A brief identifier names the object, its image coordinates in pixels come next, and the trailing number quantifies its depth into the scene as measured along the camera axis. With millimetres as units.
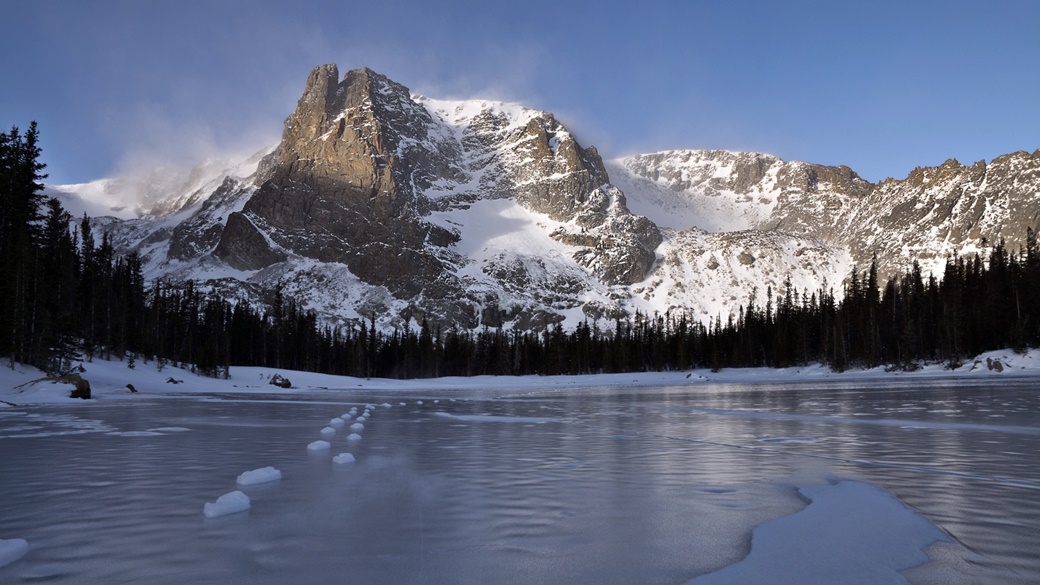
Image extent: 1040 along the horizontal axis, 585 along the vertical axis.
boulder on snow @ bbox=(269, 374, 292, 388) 59091
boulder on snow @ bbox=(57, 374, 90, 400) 27016
